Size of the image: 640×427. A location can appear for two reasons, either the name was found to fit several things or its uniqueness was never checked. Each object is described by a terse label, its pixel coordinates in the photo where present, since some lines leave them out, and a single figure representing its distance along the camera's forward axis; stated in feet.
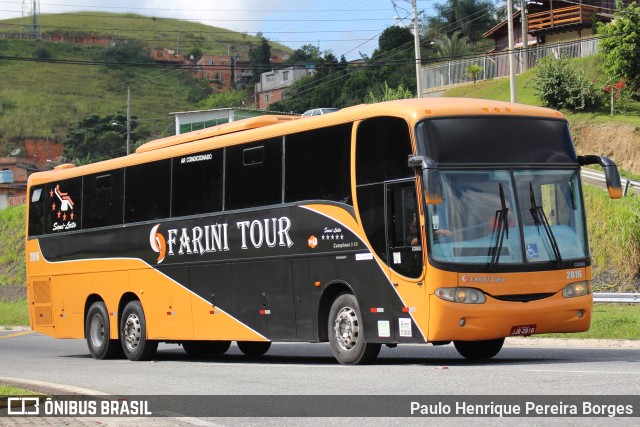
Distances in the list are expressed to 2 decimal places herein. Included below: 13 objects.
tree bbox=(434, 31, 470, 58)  321.11
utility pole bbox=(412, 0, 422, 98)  156.66
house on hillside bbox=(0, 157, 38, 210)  274.44
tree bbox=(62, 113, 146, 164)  397.60
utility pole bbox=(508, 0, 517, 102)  137.90
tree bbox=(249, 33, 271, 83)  613.02
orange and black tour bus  50.06
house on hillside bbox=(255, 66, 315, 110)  488.85
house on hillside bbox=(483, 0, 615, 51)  226.17
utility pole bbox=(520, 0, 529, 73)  197.18
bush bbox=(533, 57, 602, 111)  167.22
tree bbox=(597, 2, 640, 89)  172.45
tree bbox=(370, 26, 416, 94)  320.44
